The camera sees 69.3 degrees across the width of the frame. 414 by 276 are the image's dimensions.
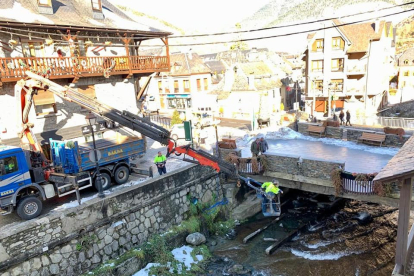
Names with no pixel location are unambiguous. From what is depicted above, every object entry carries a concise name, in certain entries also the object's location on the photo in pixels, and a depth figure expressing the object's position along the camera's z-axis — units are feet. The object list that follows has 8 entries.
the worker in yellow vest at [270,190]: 43.13
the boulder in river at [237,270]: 45.52
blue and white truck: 38.58
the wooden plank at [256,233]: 53.21
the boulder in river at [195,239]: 51.26
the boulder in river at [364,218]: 57.06
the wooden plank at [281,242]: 49.57
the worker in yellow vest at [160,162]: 52.80
